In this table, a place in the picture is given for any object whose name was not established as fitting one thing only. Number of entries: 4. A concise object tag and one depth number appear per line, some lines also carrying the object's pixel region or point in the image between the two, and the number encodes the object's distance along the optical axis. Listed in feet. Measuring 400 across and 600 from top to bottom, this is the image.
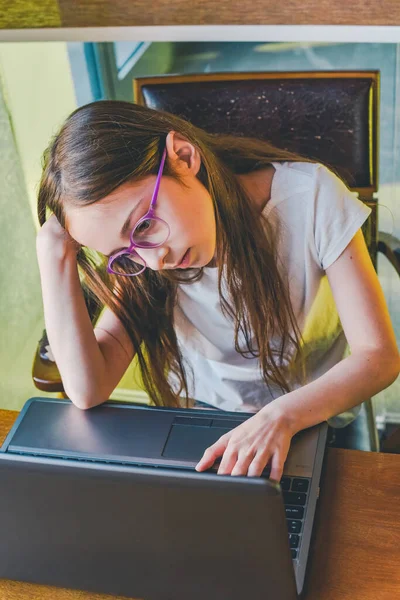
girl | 3.28
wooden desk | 2.72
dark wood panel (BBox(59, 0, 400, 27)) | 4.83
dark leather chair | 4.45
